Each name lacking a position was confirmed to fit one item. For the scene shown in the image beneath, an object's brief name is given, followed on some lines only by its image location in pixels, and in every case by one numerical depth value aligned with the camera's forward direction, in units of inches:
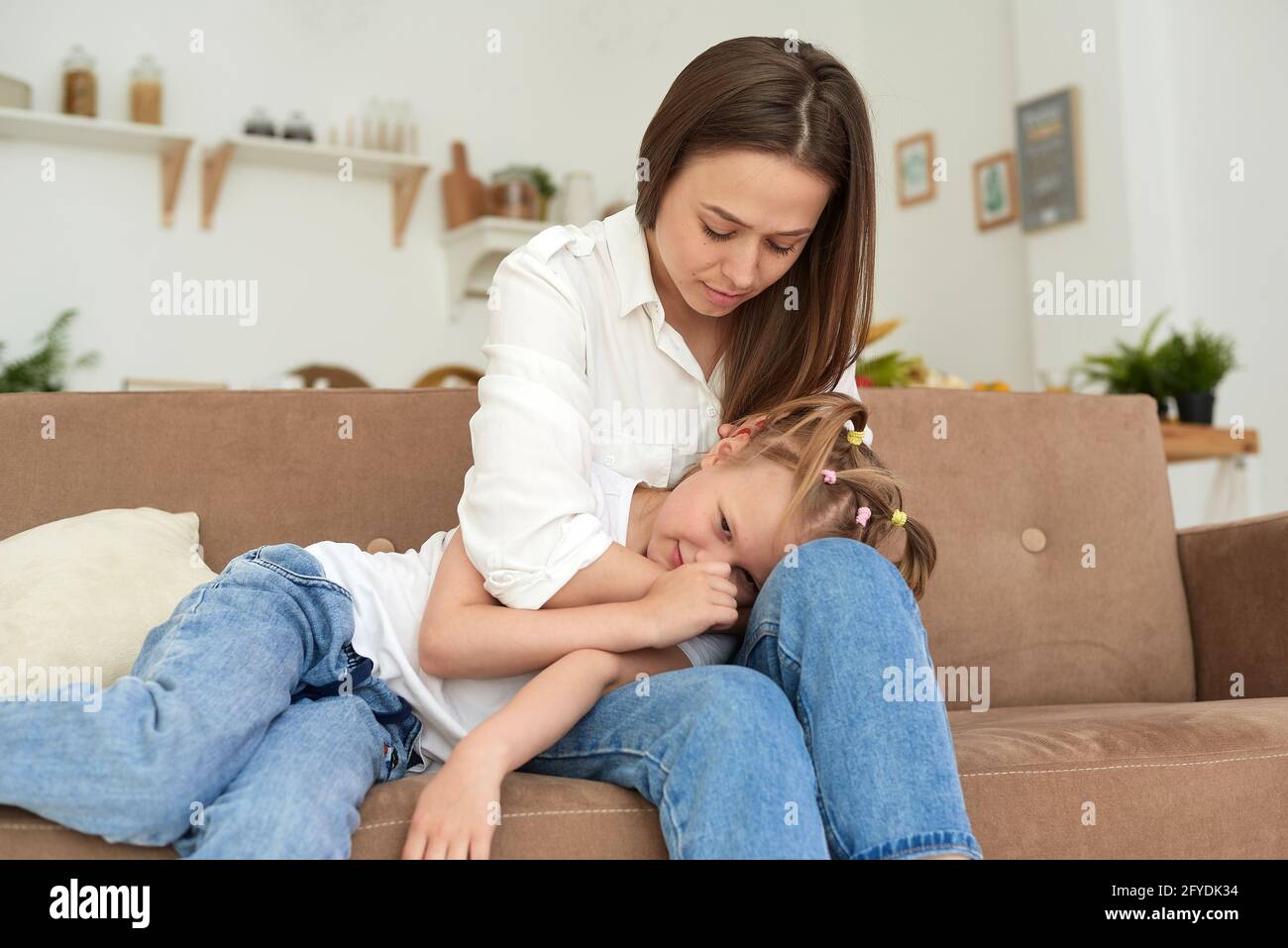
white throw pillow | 49.6
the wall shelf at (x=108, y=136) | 144.6
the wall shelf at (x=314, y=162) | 155.7
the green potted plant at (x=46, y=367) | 140.9
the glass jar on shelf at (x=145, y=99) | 151.3
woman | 37.9
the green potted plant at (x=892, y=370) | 114.3
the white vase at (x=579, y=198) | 176.7
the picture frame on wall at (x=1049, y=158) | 156.3
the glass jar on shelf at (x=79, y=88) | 147.8
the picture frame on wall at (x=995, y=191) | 168.2
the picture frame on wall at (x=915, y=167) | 182.4
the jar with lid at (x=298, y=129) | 159.8
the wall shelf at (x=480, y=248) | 165.5
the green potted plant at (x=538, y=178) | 171.0
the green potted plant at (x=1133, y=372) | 131.9
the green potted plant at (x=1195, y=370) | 128.7
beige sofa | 48.1
